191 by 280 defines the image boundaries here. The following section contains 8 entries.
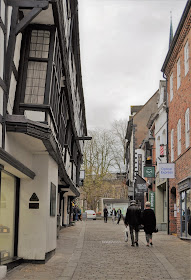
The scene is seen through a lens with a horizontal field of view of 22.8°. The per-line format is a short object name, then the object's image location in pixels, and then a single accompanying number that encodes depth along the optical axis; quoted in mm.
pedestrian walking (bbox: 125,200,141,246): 16594
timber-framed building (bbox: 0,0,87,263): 9414
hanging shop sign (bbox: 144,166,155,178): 28031
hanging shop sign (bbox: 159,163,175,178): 22391
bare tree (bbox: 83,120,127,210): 62750
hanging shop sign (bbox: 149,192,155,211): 30294
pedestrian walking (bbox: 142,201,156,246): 16375
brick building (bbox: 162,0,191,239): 19672
